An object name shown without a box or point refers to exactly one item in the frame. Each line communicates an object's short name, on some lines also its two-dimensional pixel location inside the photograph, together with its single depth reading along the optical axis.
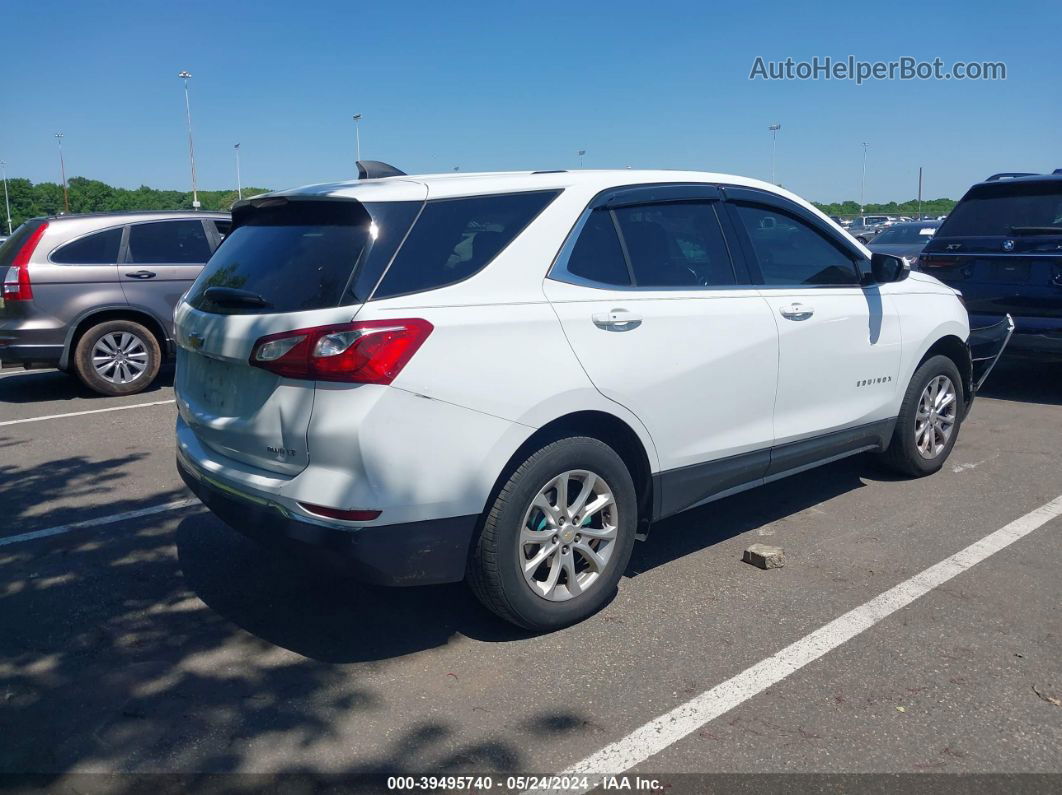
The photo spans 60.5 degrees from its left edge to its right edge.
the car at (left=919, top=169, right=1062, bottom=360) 7.43
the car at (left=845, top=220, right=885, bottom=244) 33.48
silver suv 8.45
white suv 3.22
